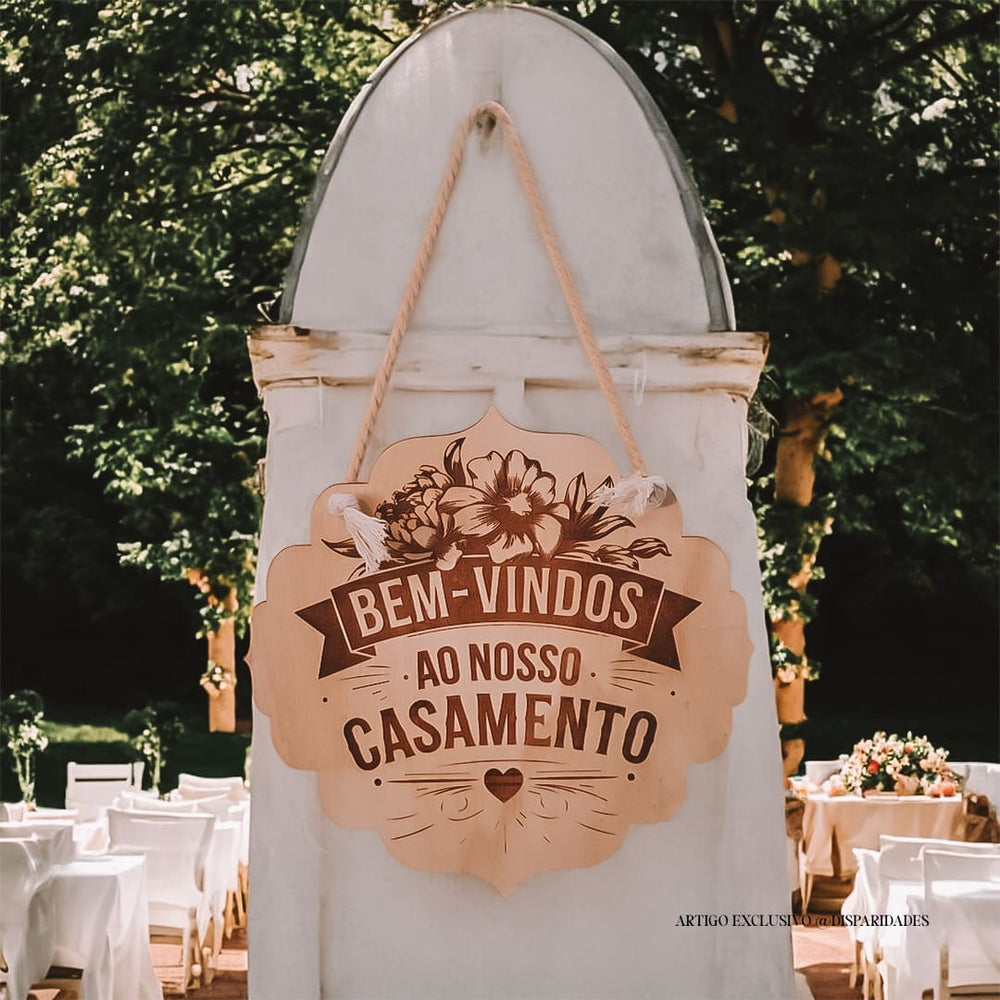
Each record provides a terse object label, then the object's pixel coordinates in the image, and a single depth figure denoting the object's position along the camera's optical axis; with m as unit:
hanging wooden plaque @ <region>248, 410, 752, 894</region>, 2.72
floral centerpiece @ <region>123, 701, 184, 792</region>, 12.48
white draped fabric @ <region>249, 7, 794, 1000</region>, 2.76
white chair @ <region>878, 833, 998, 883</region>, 7.66
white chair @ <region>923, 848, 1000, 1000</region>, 6.37
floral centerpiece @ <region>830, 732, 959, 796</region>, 10.84
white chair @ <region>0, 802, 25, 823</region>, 9.98
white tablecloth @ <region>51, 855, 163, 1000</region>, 7.04
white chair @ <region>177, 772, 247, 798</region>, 12.44
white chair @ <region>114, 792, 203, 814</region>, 10.30
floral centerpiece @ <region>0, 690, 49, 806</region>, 11.61
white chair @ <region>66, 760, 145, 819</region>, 12.65
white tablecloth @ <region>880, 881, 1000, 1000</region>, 6.37
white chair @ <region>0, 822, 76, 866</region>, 7.20
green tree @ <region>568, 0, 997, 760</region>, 11.38
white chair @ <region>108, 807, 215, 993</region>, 8.55
